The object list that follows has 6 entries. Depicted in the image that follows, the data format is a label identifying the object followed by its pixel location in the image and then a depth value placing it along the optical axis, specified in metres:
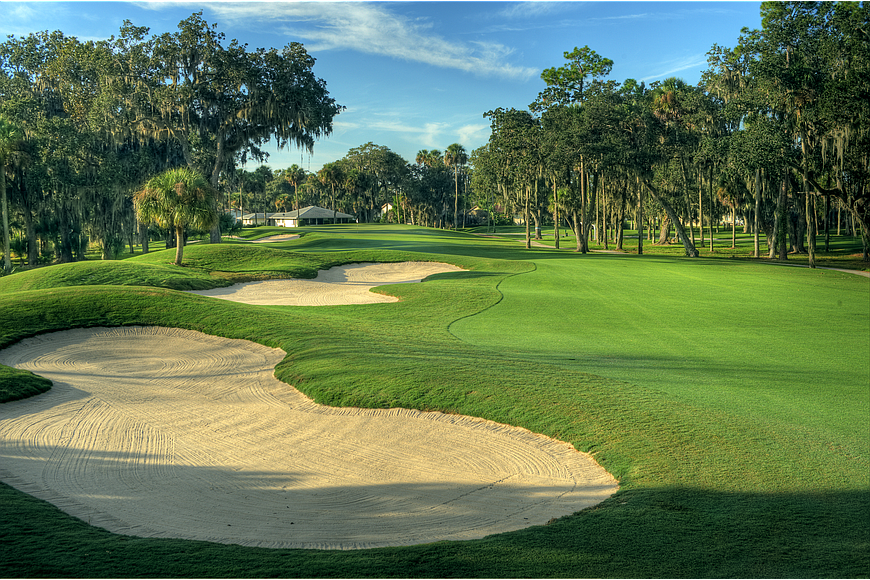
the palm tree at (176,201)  27.62
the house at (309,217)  116.51
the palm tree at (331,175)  117.62
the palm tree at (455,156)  113.50
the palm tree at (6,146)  36.62
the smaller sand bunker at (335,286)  22.88
